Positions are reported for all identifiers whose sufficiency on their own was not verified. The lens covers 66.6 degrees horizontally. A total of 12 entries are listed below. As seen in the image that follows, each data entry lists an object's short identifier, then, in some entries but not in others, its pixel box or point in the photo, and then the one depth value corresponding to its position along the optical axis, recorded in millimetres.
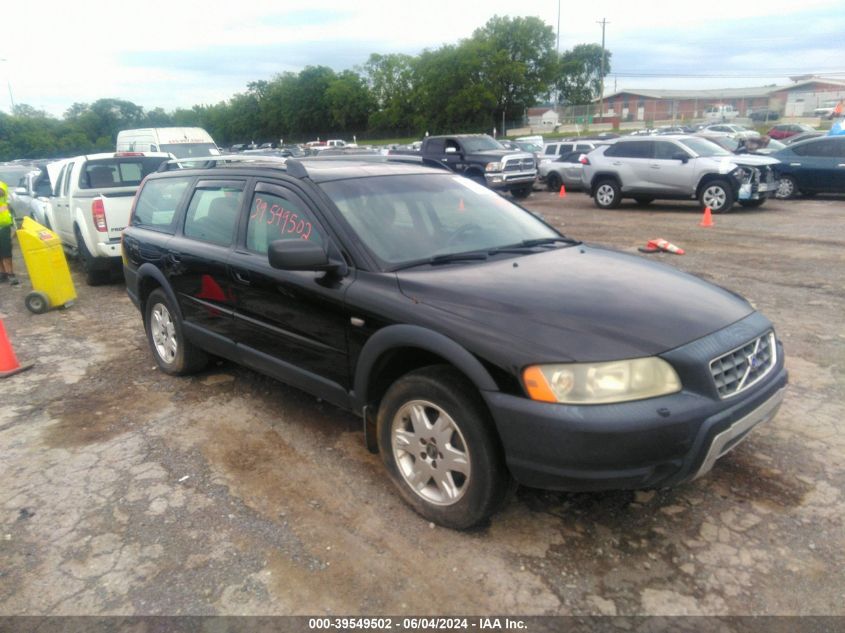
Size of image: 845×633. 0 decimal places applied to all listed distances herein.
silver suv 13992
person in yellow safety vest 9023
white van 17234
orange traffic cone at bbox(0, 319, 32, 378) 5668
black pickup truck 17891
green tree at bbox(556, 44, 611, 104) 90500
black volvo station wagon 2652
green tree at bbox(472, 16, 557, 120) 67750
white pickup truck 8742
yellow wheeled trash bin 7793
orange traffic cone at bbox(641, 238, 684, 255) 9641
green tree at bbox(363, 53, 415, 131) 76625
